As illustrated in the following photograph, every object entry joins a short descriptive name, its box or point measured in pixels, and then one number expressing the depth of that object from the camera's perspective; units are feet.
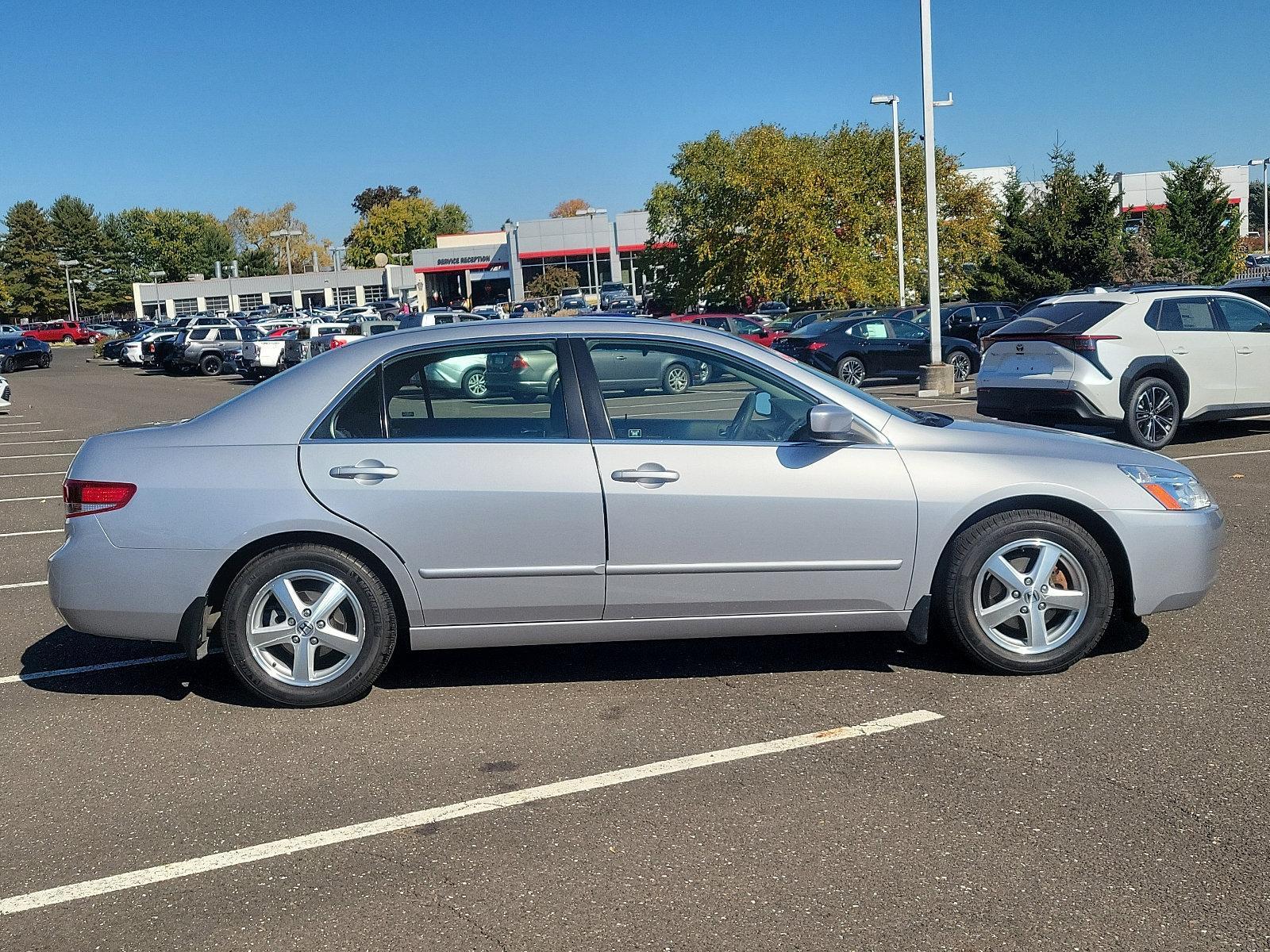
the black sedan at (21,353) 155.02
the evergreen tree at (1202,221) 137.59
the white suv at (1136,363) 38.52
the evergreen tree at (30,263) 345.10
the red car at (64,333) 255.70
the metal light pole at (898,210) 112.20
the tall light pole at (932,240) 68.44
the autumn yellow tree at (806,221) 126.93
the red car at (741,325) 91.35
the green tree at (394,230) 432.66
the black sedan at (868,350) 76.23
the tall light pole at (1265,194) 197.98
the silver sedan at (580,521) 16.24
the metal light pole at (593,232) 246.47
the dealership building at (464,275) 283.18
